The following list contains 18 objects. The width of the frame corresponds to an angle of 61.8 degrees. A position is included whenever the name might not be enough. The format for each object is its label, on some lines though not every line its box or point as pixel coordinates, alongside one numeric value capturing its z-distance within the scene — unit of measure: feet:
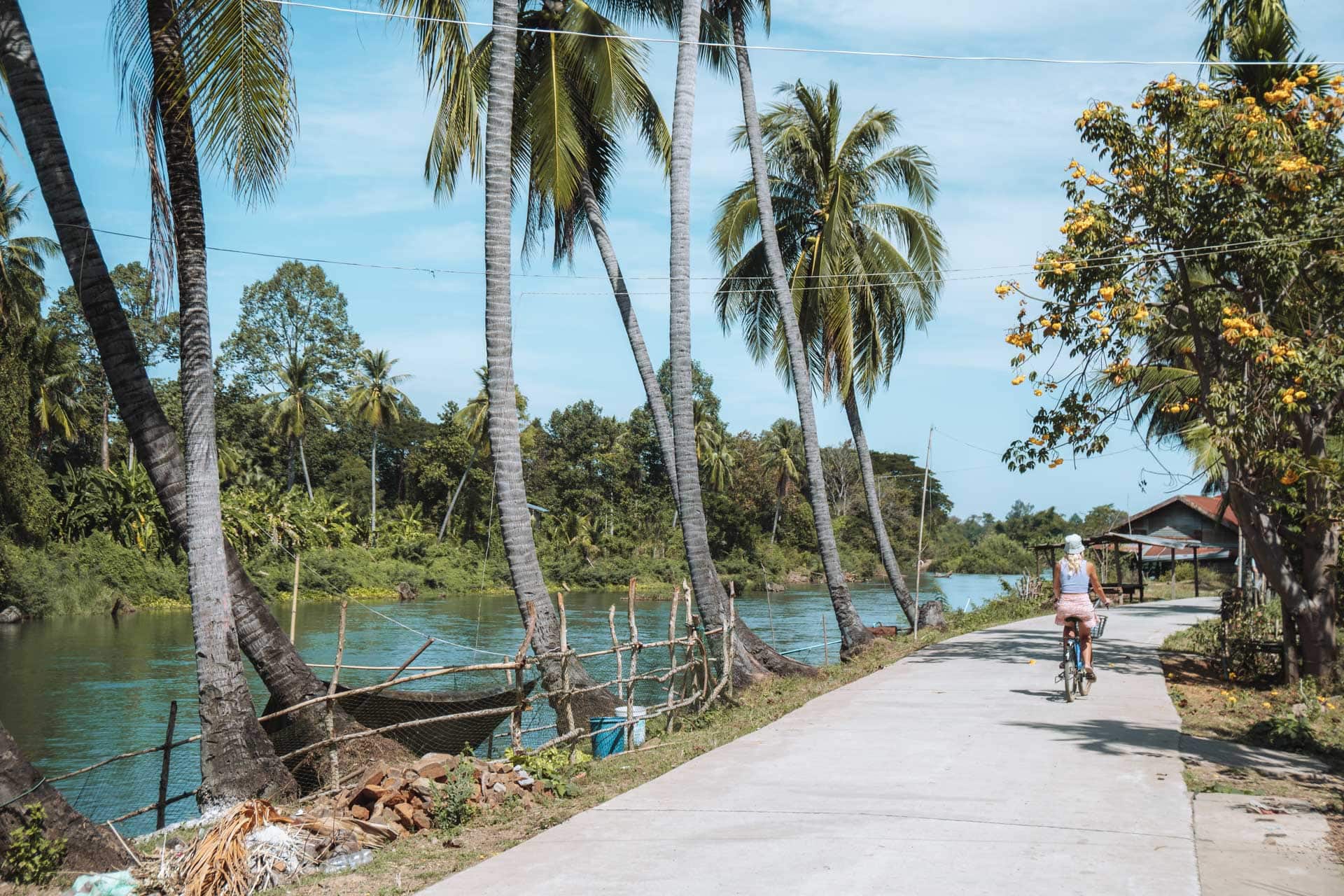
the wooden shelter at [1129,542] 110.63
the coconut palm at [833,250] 70.79
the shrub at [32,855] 25.04
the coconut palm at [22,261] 92.44
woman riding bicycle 37.45
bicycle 37.88
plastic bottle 22.38
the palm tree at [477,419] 167.12
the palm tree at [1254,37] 45.27
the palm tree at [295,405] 164.76
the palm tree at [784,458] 209.36
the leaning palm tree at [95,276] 31.81
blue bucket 37.91
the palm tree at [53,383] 131.95
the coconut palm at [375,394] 169.67
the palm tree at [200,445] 32.17
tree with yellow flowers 39.52
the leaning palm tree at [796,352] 60.80
